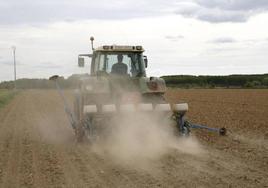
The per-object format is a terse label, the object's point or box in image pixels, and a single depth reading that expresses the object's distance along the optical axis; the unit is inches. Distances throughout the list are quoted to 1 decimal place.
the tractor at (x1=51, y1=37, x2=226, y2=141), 434.0
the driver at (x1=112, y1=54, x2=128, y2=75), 492.2
